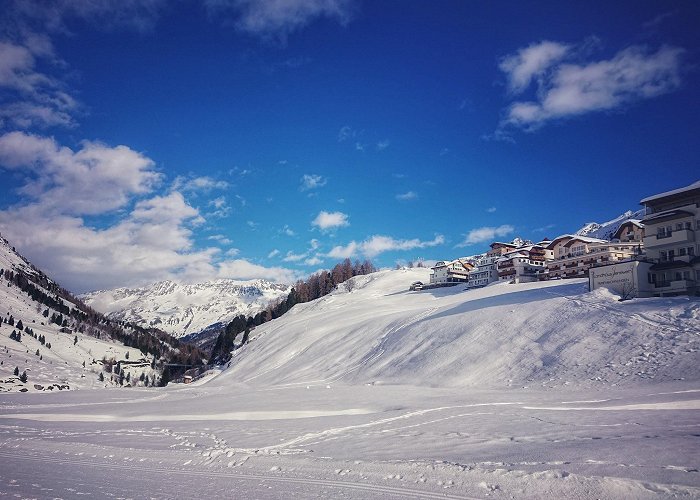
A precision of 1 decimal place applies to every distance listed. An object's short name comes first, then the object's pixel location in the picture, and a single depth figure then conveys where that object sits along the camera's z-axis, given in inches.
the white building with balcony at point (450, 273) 5216.5
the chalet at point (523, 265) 3998.5
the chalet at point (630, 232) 3786.9
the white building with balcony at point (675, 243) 1822.1
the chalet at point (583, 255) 3417.8
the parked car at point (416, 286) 5113.2
